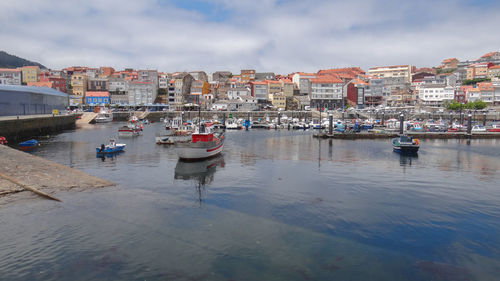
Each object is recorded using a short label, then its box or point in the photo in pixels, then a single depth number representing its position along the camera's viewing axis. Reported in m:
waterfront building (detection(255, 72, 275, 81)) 131.86
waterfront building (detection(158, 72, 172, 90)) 123.75
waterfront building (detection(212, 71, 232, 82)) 137.04
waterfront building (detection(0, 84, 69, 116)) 47.90
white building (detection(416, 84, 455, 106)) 108.50
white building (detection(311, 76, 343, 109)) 107.25
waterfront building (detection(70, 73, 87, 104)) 112.50
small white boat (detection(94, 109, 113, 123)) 81.94
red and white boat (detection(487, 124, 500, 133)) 56.96
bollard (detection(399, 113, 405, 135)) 49.58
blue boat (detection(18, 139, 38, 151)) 34.03
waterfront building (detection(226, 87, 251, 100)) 110.06
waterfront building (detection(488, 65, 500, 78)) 127.56
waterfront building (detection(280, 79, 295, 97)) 110.50
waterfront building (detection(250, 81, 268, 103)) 108.88
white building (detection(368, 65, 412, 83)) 142.75
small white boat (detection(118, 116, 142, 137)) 49.40
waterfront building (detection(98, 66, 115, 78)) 132.77
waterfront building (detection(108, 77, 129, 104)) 116.39
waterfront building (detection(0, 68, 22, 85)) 107.81
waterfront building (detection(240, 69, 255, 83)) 128.56
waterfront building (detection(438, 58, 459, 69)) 168.75
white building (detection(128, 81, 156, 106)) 109.25
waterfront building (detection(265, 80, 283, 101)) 110.25
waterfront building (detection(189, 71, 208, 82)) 127.62
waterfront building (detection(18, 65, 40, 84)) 119.75
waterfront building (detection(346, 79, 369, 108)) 112.83
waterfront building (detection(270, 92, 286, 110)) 107.25
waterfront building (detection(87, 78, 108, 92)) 116.69
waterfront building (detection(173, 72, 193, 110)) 110.38
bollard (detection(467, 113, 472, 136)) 51.41
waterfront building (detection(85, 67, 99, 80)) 127.44
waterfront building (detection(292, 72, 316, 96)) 115.12
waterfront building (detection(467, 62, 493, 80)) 132.12
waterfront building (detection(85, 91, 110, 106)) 109.06
